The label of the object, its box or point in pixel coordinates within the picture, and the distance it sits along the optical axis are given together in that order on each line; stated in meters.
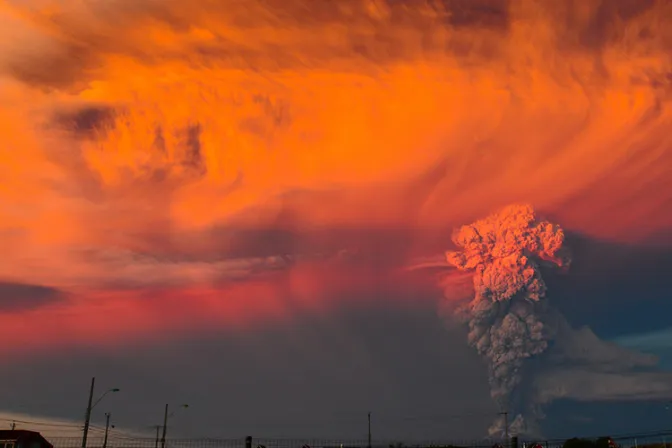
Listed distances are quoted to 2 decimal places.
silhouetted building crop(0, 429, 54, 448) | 86.69
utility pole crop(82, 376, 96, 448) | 87.05
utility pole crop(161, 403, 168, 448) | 113.36
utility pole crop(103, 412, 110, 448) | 108.50
